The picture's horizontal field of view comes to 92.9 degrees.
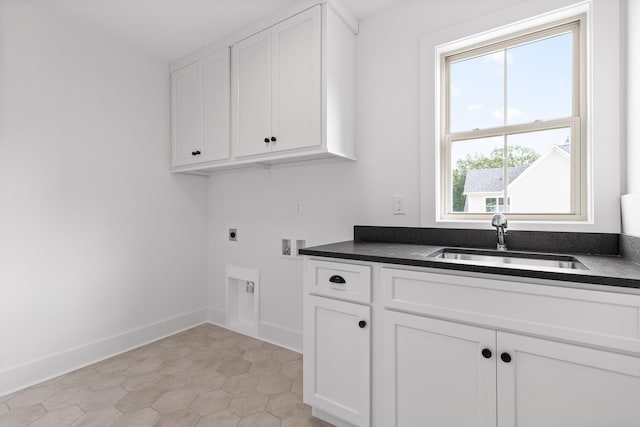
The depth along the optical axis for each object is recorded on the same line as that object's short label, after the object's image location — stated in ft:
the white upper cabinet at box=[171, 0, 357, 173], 6.05
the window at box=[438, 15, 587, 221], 5.26
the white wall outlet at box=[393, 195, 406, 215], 6.46
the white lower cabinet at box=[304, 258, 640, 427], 3.18
